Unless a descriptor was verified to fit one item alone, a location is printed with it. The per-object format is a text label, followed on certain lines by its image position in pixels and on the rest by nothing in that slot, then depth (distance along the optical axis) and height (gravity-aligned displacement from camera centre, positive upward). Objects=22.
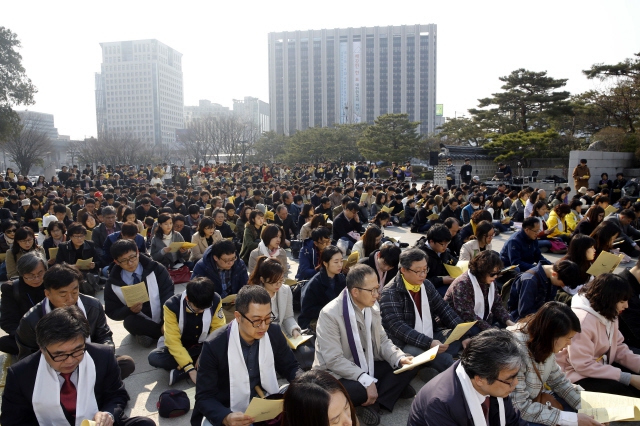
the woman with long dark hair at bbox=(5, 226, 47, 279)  5.46 -0.94
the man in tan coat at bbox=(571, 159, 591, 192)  14.91 -0.35
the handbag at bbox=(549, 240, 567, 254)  8.16 -1.44
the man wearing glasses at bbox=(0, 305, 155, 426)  2.38 -1.13
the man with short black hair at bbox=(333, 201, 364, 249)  7.27 -0.96
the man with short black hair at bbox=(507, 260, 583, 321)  3.82 -1.00
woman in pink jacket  3.12 -1.21
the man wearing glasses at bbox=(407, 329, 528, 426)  2.11 -1.00
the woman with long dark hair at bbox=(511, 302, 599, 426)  2.65 -1.15
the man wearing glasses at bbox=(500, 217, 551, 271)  5.50 -1.01
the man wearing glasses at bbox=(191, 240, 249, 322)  4.31 -1.01
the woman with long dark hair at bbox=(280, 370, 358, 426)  1.70 -0.87
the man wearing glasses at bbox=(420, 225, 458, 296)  4.96 -0.97
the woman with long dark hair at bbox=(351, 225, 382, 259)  5.24 -0.86
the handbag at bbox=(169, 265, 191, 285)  6.67 -1.52
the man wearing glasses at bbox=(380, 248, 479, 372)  3.54 -1.17
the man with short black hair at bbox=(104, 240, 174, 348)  4.36 -1.21
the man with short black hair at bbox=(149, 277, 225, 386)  3.40 -1.22
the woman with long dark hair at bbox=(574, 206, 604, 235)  6.74 -0.82
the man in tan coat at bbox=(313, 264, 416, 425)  3.05 -1.22
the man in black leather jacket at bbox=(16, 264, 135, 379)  3.27 -1.02
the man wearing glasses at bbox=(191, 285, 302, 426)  2.63 -1.11
